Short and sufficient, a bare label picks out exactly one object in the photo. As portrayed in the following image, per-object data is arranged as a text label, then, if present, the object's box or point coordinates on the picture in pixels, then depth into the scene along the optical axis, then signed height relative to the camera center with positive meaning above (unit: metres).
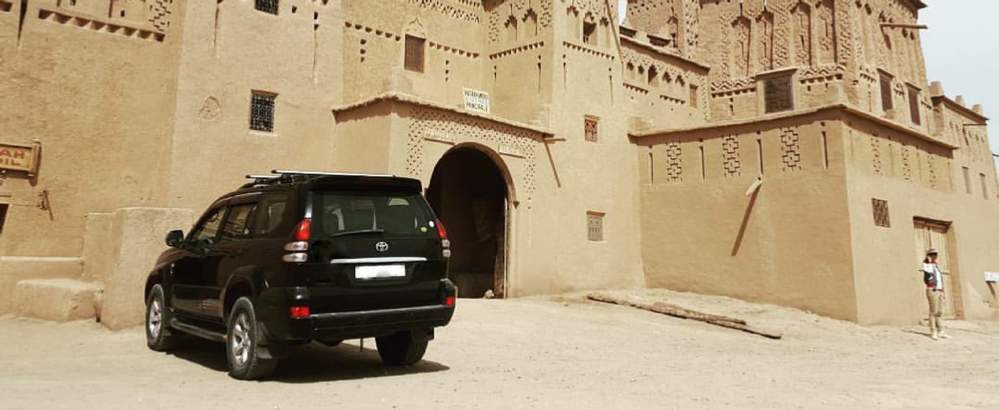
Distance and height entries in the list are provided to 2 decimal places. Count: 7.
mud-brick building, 11.98 +2.91
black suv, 5.43 -0.01
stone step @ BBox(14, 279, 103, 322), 9.51 -0.53
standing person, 12.84 -0.33
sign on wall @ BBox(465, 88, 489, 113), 16.61 +4.64
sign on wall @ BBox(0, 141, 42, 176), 11.48 +2.08
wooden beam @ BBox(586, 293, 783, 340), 11.83 -0.96
